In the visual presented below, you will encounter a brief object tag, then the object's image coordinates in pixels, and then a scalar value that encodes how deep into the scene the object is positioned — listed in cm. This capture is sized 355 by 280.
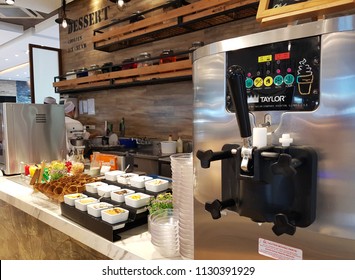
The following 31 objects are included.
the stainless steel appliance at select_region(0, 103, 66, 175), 235
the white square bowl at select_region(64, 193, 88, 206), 131
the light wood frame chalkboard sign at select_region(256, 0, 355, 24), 61
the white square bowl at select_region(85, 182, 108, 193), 145
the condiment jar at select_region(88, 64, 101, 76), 401
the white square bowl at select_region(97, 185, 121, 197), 137
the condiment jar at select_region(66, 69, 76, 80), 439
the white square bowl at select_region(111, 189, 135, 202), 130
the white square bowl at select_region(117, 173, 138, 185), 154
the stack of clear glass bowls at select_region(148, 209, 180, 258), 93
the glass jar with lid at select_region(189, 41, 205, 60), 296
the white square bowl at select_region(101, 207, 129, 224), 110
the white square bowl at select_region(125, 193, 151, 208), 123
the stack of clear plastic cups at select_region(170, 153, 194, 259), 86
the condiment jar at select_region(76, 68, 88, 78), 420
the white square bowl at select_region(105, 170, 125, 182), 162
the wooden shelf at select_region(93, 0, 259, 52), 266
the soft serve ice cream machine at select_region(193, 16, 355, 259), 52
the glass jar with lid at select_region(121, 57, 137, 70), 360
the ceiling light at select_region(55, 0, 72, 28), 380
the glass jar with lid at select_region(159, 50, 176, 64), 315
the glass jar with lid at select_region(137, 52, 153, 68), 342
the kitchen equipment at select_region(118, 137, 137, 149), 388
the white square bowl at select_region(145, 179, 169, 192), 142
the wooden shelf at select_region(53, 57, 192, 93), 309
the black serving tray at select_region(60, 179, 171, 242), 108
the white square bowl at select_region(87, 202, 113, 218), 117
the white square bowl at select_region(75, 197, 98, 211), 123
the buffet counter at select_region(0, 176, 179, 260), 104
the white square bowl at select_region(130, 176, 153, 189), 148
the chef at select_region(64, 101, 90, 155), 334
